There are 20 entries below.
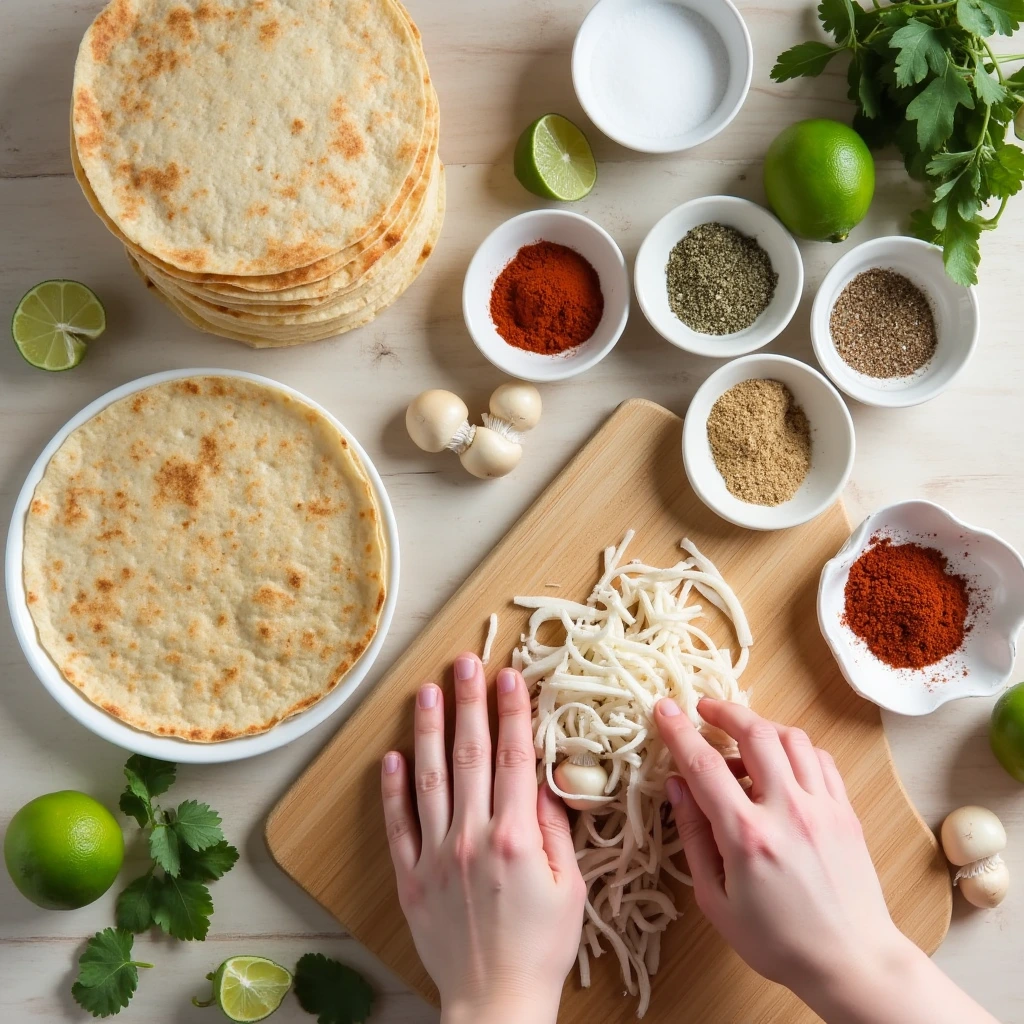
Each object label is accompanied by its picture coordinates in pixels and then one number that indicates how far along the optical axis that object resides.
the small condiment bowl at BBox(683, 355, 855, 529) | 0.78
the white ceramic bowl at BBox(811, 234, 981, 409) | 0.79
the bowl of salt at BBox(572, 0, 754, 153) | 0.79
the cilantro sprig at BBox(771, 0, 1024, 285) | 0.75
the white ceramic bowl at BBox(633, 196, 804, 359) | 0.79
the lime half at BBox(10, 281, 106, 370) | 0.78
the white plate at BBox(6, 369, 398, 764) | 0.76
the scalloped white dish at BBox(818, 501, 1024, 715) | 0.78
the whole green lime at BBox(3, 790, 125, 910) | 0.75
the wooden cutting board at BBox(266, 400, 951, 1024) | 0.78
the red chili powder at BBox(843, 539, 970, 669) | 0.79
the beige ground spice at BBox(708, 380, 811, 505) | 0.79
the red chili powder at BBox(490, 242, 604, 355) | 0.79
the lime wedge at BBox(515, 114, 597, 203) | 0.78
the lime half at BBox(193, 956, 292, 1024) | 0.79
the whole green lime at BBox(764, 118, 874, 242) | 0.76
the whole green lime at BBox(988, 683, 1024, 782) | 0.78
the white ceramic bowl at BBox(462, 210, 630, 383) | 0.78
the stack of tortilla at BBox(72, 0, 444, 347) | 0.73
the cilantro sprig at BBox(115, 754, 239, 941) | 0.78
